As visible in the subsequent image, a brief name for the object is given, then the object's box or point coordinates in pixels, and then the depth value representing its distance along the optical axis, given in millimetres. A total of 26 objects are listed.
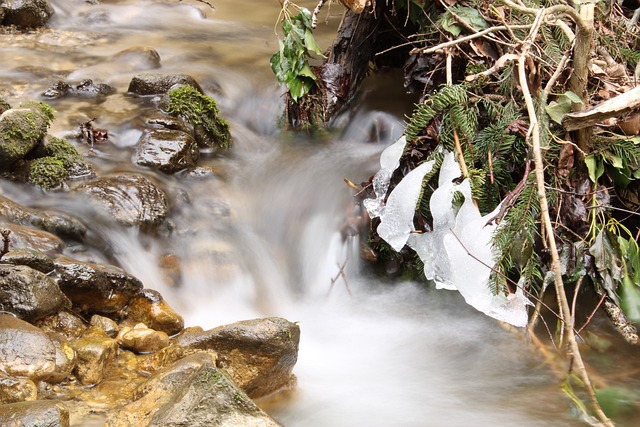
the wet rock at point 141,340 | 3391
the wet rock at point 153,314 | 3646
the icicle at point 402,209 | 3512
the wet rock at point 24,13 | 7480
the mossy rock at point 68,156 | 4625
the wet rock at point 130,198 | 4340
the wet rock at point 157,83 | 5910
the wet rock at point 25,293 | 3172
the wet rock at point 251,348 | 3143
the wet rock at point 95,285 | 3494
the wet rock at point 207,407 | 2357
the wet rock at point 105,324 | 3514
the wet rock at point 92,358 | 3100
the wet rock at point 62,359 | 2973
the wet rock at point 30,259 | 3363
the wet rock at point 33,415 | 2277
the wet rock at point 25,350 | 2848
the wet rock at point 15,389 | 2703
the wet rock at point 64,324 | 3322
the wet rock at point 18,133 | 4348
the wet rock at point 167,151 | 4879
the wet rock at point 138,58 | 6648
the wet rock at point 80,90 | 5887
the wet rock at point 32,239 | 3660
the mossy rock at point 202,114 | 5340
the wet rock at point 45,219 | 3971
